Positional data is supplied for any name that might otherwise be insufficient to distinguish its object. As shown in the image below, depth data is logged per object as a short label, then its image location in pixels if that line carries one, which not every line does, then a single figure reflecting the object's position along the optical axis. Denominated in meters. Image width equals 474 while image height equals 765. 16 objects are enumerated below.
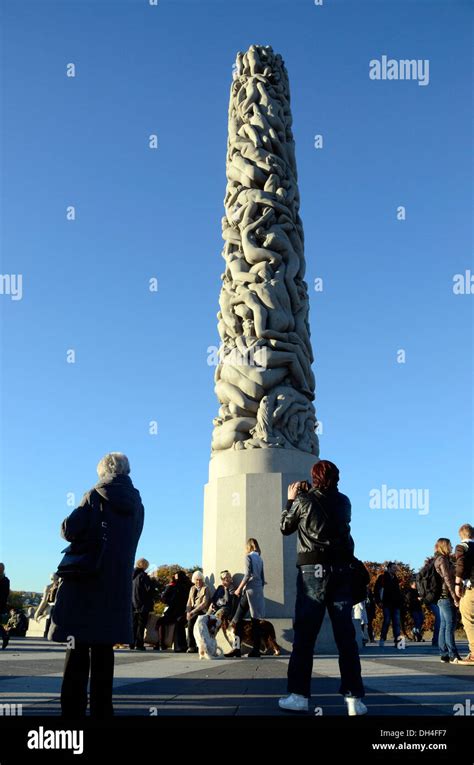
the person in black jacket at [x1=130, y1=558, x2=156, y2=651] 13.88
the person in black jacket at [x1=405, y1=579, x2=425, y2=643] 21.04
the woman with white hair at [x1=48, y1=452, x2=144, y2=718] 4.86
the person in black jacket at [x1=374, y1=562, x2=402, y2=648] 16.19
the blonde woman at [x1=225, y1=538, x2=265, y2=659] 12.06
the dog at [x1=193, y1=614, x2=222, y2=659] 11.08
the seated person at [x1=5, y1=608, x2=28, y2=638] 23.01
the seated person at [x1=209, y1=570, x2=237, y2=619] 12.59
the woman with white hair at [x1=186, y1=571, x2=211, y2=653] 13.09
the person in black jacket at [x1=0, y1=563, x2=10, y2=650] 14.28
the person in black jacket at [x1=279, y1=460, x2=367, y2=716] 5.45
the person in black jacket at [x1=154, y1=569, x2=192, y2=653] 14.25
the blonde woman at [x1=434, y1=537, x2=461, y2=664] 10.62
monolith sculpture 14.64
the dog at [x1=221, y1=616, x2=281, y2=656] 12.30
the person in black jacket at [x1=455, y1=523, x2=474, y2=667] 9.88
